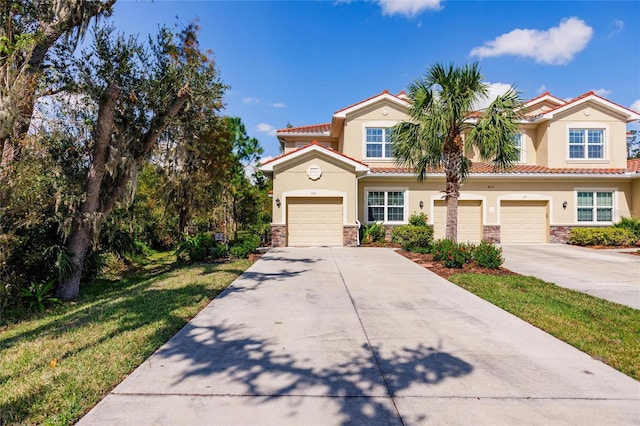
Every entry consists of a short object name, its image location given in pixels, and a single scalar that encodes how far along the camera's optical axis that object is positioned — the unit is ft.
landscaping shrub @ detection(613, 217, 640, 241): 50.80
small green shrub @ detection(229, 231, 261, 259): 38.27
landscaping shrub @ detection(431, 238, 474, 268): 31.14
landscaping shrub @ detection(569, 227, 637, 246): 50.11
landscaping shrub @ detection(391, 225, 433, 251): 47.22
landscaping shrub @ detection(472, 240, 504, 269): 30.27
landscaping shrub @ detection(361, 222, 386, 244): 50.93
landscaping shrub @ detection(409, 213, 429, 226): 51.07
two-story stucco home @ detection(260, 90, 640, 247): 48.93
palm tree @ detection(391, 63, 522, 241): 33.65
